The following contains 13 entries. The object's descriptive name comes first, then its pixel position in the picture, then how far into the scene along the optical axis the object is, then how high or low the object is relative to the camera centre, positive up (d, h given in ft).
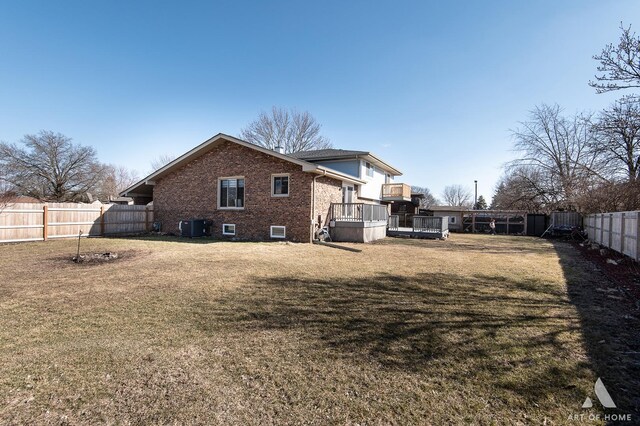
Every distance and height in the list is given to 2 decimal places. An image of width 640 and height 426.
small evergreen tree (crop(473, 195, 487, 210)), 174.98 +8.15
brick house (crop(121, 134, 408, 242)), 47.29 +3.76
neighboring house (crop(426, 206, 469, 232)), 91.20 +0.24
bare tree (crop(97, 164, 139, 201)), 125.59 +16.44
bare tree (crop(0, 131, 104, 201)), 103.96 +15.36
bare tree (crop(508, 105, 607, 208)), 85.03 +16.49
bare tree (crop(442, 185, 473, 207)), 258.16 +17.76
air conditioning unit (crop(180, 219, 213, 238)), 51.82 -2.65
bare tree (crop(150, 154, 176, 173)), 161.27 +27.45
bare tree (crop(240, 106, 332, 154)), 119.44 +32.86
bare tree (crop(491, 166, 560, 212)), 95.73 +8.11
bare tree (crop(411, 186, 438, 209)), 232.53 +16.28
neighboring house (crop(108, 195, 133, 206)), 91.91 +3.22
